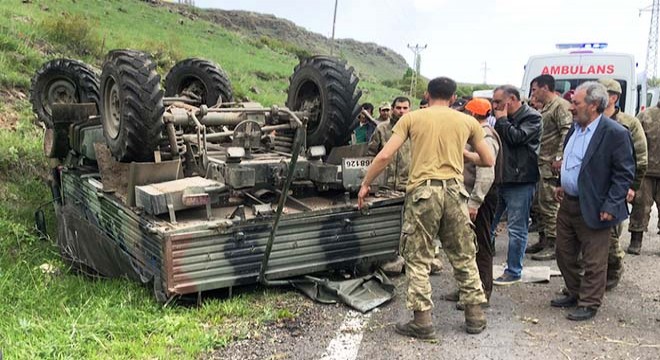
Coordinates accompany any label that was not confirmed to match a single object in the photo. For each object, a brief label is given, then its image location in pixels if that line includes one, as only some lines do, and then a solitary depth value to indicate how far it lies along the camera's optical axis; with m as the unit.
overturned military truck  4.50
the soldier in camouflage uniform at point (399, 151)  6.03
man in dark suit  4.33
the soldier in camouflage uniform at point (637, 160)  4.96
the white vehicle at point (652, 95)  11.90
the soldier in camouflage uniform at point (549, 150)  6.23
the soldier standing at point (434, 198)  4.01
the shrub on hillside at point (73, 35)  14.00
